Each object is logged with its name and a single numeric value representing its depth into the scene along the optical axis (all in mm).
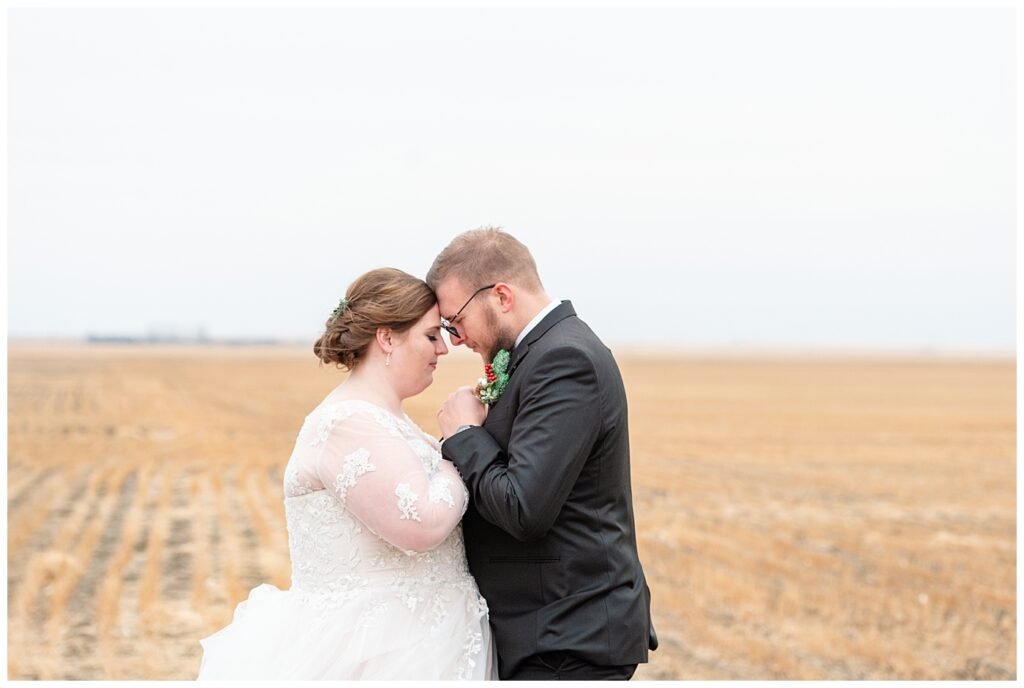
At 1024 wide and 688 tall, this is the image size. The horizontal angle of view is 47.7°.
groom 3686
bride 3887
